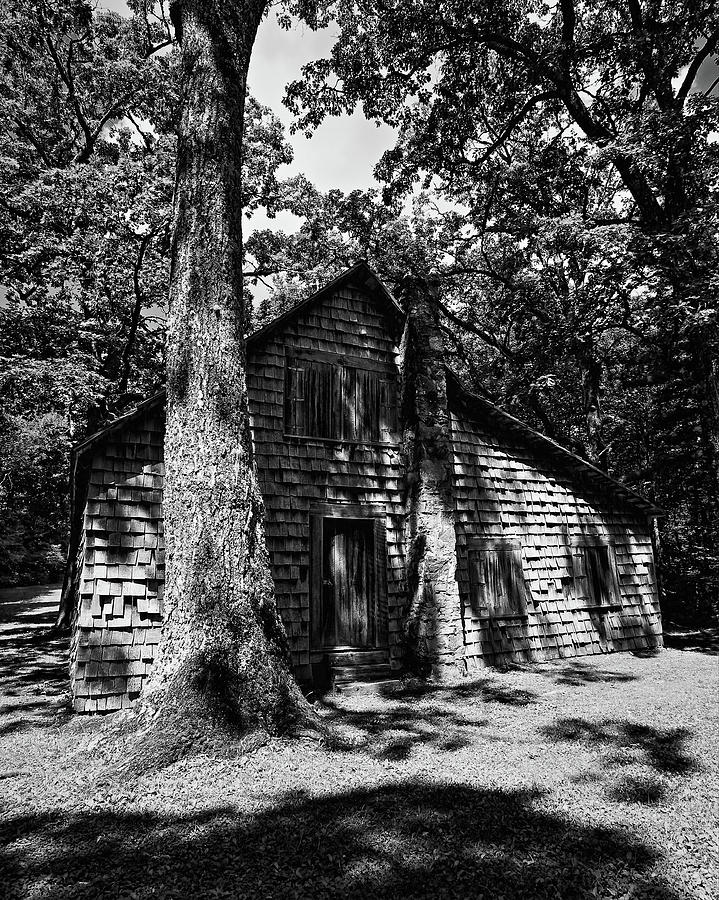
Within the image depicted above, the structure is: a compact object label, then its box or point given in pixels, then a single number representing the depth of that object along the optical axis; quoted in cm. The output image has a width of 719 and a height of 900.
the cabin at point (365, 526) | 862
